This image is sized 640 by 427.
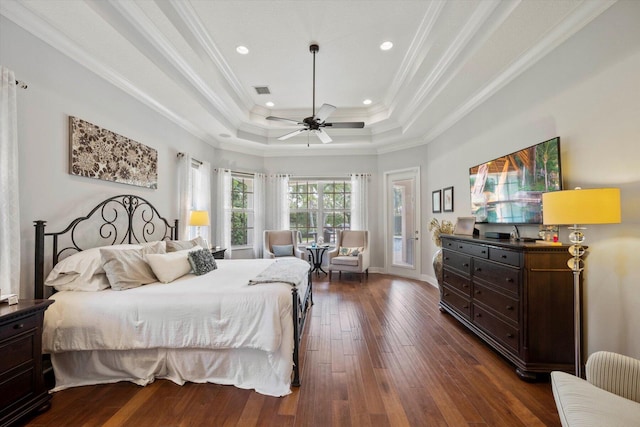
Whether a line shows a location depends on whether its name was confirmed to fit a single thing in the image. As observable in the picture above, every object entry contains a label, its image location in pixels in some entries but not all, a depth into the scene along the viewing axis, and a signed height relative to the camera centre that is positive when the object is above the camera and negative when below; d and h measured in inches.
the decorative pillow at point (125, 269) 90.3 -18.4
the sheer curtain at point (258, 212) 235.8 +3.9
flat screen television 96.3 +13.4
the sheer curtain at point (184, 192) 169.2 +15.9
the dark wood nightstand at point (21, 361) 64.2 -36.5
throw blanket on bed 93.3 -22.1
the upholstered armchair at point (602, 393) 47.0 -35.3
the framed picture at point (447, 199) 176.2 +11.2
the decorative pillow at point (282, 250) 224.2 -28.4
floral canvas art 102.4 +26.9
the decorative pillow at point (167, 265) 100.8 -19.1
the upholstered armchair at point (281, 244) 224.7 -24.0
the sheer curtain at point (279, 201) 244.7 +14.1
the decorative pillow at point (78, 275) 89.0 -19.6
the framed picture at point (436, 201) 192.5 +10.8
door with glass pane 222.8 -6.1
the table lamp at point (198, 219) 168.2 -1.5
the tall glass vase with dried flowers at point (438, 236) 154.5 -12.7
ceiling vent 169.0 +81.9
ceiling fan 126.4 +48.9
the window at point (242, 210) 230.8 +5.8
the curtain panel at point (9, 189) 75.5 +8.0
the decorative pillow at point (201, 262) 115.3 -20.2
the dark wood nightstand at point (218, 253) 178.0 -24.7
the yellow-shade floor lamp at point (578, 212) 67.2 +0.9
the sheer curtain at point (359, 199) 241.8 +15.5
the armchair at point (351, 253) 213.5 -31.0
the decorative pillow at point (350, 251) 224.4 -29.6
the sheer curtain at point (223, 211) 215.5 +4.5
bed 81.0 -33.9
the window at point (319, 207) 254.8 +8.7
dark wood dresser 85.1 -30.3
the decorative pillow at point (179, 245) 130.8 -14.4
